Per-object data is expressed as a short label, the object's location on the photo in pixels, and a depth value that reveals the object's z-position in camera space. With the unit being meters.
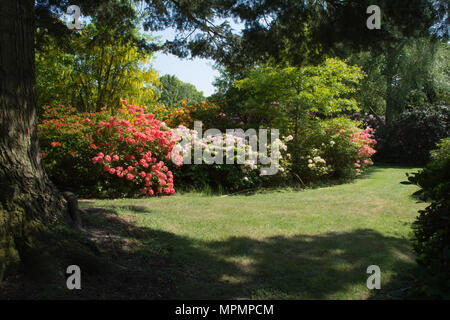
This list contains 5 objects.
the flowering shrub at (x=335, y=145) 10.52
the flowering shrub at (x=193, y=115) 11.37
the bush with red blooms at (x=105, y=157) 7.09
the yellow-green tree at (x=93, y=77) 11.20
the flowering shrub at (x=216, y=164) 8.30
